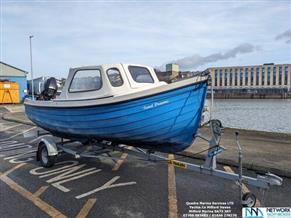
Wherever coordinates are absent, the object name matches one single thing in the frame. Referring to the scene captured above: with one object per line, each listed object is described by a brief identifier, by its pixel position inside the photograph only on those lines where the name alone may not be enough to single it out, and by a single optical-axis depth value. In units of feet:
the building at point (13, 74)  104.53
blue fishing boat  12.52
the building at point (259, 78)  285.98
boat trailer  10.62
